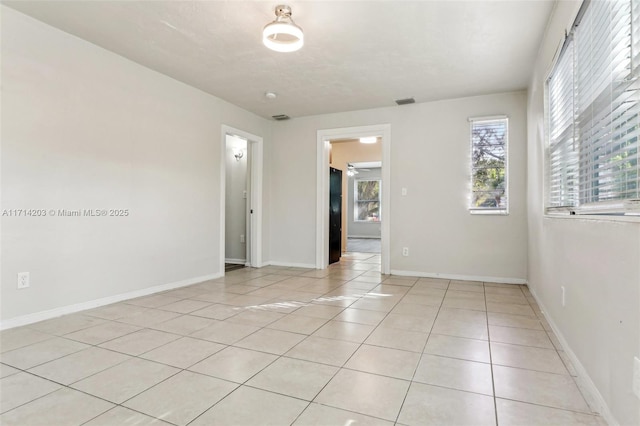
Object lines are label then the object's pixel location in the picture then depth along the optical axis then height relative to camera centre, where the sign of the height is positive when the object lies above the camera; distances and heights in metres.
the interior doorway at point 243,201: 5.48 +0.23
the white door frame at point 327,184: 4.93 +0.47
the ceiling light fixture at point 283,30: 2.50 +1.39
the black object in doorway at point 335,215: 5.96 -0.02
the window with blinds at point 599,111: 1.34 +0.53
